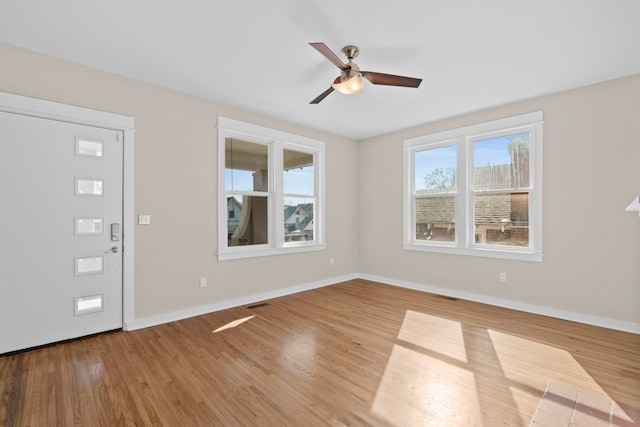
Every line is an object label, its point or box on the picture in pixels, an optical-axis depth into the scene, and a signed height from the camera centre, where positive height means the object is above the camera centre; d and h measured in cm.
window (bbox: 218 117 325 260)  410 +37
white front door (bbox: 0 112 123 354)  262 -16
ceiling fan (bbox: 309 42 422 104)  257 +122
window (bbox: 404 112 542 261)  386 +39
